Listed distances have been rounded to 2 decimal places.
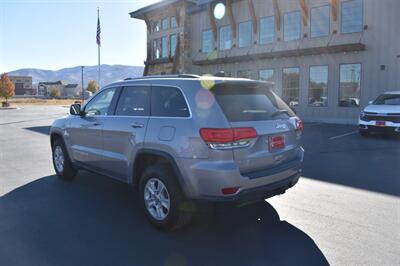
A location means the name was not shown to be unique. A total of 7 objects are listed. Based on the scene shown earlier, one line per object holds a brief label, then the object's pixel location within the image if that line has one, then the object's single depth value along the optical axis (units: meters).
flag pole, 30.01
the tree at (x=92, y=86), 114.91
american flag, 30.06
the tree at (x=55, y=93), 112.50
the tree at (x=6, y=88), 47.00
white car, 12.26
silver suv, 3.84
